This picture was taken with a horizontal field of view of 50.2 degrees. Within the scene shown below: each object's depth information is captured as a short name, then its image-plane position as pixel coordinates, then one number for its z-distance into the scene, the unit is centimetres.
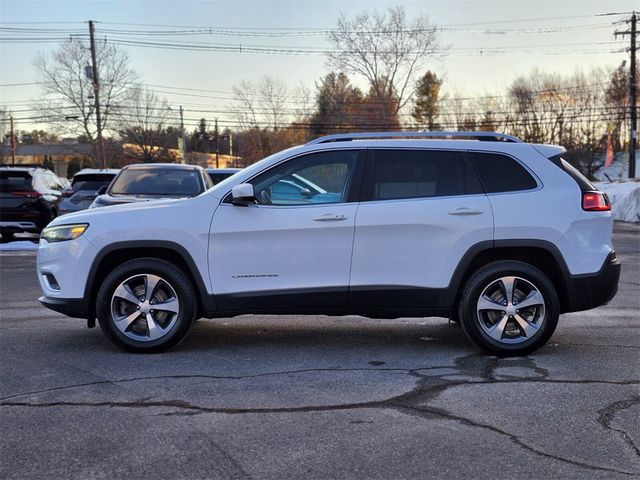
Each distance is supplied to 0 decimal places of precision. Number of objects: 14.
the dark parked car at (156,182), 1160
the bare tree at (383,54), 5666
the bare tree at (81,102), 5053
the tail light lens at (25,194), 1497
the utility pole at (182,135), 6328
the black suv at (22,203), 1495
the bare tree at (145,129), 5459
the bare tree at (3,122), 6537
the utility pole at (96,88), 4191
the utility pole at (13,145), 6328
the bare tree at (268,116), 6325
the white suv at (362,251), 564
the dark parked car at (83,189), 1455
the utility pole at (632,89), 4200
